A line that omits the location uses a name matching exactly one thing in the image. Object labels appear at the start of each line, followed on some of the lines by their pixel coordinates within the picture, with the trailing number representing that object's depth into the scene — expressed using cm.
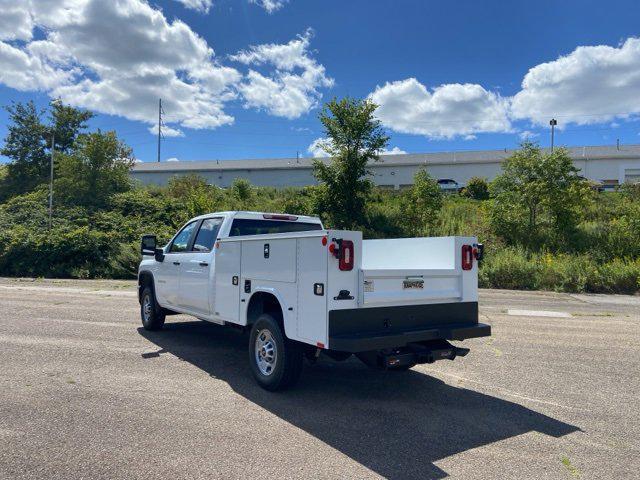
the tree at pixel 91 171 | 3209
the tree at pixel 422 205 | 2589
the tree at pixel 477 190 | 3713
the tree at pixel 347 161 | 2692
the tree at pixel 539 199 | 2316
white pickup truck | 470
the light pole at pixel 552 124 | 5712
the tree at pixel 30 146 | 4191
